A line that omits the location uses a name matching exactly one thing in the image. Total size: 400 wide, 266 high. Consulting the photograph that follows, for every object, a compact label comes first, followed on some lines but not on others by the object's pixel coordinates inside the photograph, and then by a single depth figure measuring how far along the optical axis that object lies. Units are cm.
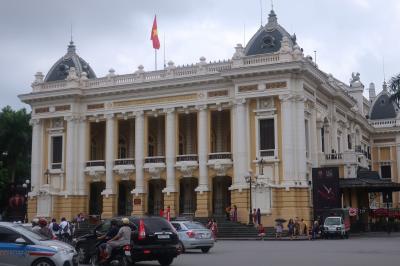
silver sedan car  2630
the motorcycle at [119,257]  1695
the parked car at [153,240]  1864
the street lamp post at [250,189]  4219
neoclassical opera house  4450
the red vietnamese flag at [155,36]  5316
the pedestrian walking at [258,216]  4222
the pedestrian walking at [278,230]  3962
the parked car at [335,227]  3947
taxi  1534
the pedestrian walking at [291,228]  3919
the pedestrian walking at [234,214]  4390
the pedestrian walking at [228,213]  4478
